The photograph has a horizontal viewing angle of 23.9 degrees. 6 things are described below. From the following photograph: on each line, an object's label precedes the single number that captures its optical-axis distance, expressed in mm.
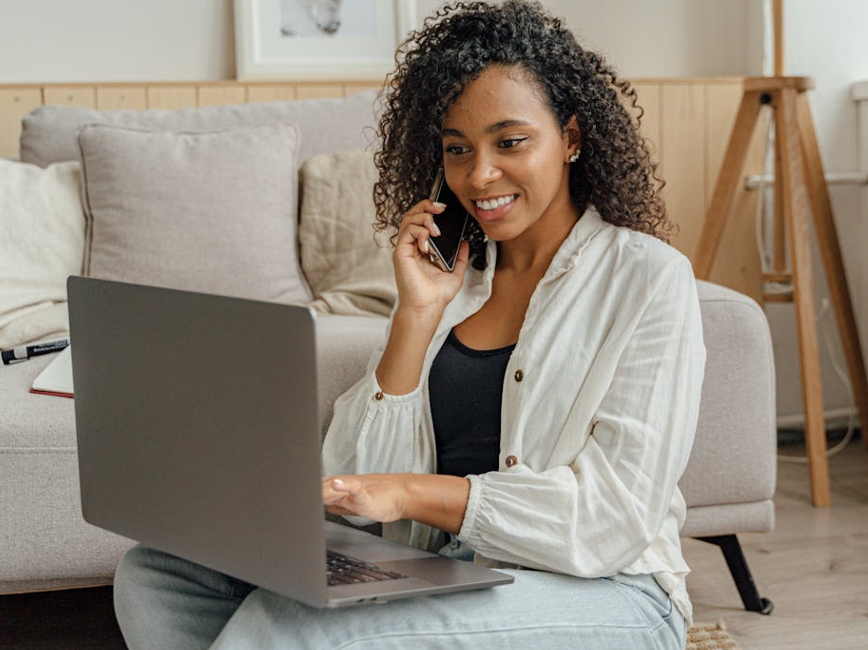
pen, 3133
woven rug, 2990
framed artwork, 3957
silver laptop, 2160
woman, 2361
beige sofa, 2879
